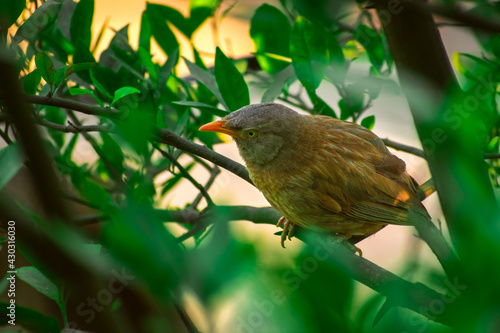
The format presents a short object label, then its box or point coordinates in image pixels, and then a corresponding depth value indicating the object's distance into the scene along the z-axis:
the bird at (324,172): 5.17
